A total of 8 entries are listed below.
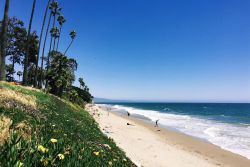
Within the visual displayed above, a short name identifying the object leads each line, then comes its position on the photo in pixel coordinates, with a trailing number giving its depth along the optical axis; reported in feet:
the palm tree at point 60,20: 129.93
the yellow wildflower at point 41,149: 8.72
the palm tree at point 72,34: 138.50
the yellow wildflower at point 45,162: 8.17
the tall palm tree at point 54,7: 118.99
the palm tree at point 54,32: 129.22
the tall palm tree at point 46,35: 98.09
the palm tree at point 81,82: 237.96
